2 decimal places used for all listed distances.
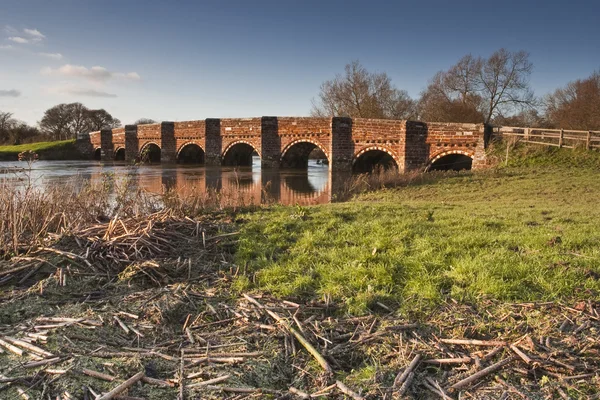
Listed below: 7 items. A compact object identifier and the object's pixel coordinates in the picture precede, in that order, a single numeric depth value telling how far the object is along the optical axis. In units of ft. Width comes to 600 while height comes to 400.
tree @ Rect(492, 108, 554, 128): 117.19
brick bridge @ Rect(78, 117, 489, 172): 66.39
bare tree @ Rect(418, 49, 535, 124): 112.47
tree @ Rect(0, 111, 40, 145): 180.24
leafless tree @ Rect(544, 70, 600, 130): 102.68
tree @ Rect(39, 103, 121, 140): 196.75
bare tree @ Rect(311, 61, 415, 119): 123.44
